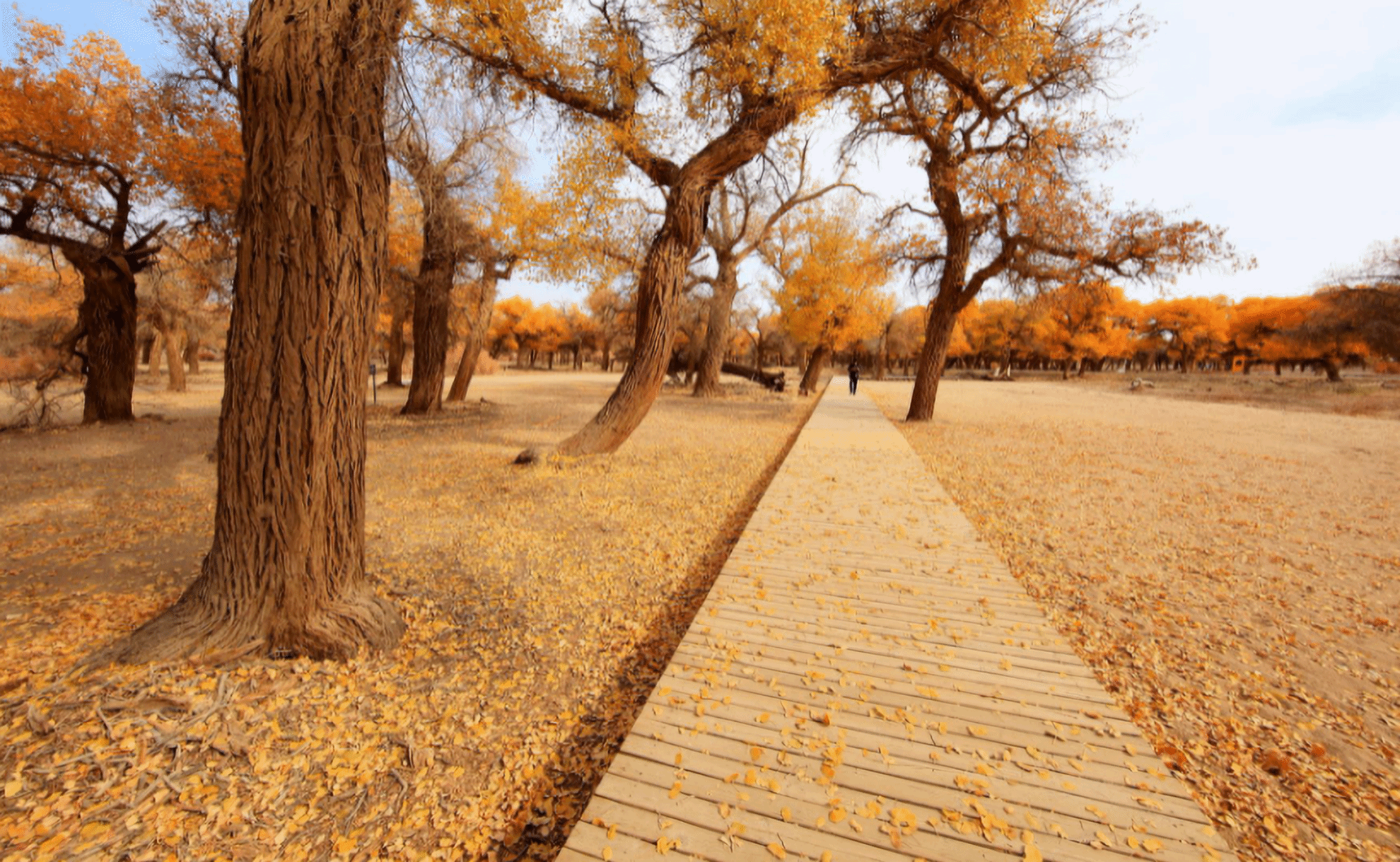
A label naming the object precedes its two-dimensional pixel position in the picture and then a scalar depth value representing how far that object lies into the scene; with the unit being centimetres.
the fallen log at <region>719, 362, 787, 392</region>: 2480
